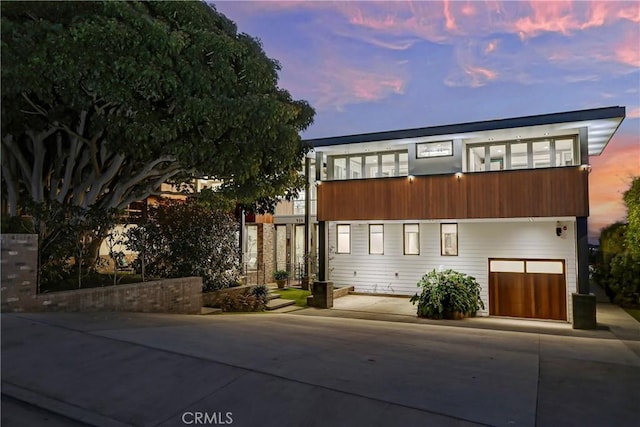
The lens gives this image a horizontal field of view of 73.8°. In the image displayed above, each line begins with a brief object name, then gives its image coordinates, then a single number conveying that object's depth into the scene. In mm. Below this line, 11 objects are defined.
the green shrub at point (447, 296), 13477
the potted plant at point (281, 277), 19531
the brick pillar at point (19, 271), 7699
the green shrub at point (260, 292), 14711
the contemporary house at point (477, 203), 12562
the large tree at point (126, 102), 7914
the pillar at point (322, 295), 15227
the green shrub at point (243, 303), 13859
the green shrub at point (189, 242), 13086
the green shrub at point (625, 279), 16562
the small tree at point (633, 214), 14492
